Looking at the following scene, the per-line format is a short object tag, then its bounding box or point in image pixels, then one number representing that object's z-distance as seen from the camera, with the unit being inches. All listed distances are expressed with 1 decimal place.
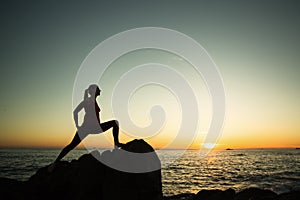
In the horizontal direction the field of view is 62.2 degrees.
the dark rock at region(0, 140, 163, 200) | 316.0
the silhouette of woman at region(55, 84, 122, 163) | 331.0
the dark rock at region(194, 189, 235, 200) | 604.9
